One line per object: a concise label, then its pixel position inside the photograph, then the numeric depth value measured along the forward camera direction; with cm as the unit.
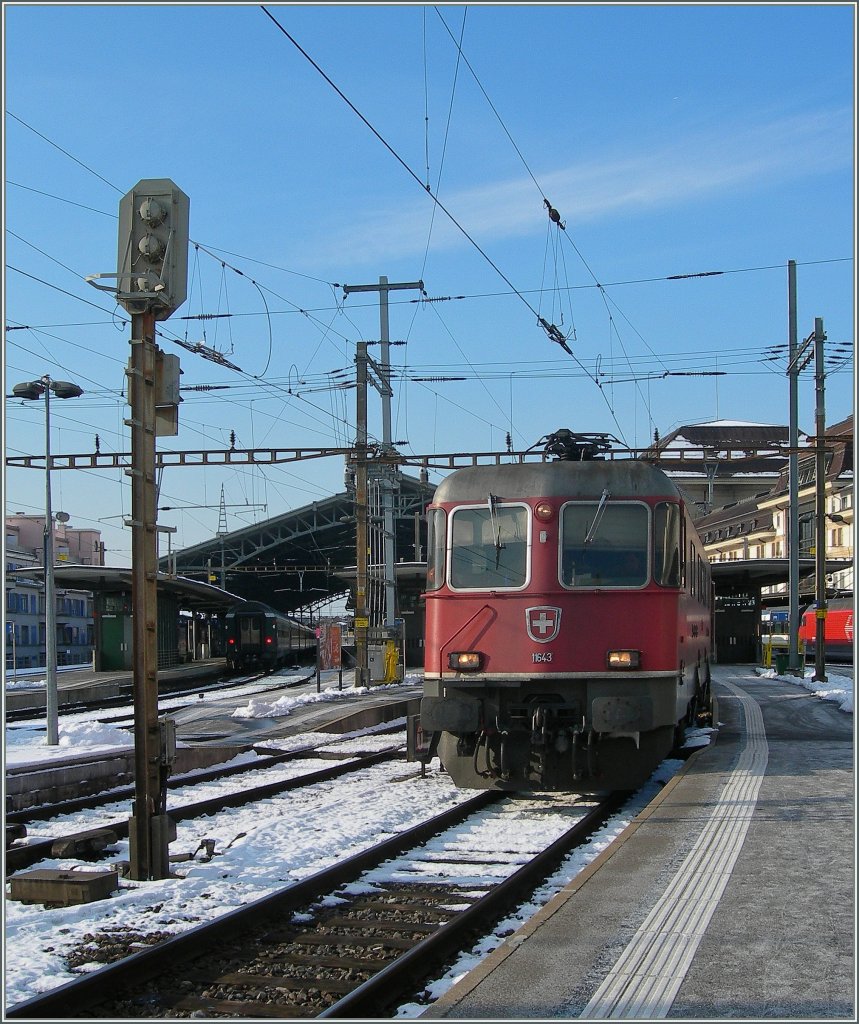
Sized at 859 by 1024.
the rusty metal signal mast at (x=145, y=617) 836
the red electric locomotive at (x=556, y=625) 1123
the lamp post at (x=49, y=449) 1903
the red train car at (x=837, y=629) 4609
